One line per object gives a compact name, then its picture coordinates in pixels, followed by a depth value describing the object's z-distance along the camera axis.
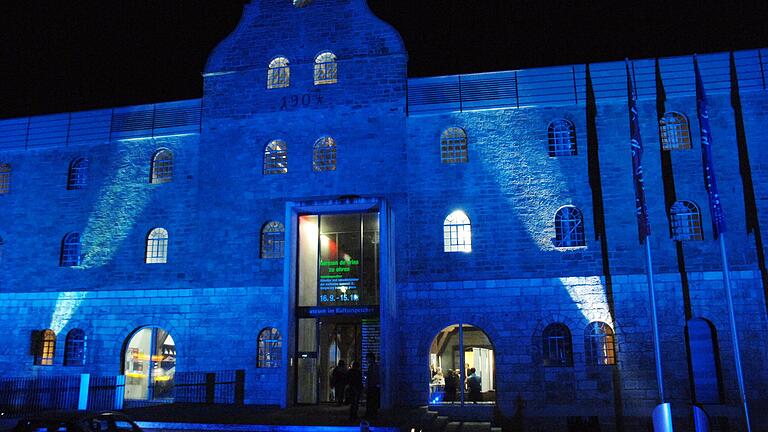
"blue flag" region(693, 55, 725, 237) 18.05
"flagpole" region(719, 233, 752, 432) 16.75
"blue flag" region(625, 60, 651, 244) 18.81
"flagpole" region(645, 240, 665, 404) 18.14
